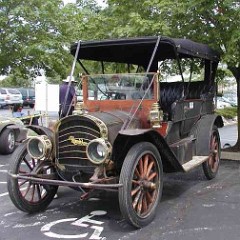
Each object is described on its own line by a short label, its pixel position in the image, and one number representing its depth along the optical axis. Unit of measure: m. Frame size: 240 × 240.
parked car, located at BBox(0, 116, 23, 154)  10.81
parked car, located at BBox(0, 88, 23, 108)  34.09
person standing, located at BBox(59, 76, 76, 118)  6.18
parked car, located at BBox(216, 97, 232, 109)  31.25
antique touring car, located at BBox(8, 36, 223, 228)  5.15
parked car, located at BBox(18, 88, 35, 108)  37.53
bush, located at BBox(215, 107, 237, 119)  22.45
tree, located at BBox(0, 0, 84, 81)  13.60
